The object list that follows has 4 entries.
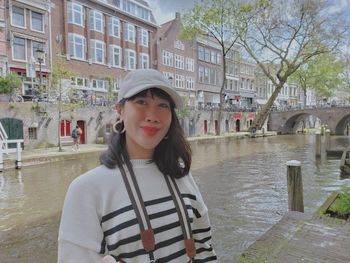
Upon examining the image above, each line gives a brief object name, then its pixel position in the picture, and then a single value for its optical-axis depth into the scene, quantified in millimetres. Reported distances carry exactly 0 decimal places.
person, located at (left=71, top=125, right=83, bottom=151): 17936
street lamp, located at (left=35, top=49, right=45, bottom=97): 15964
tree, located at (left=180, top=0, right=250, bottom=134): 30328
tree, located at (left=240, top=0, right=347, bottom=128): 29578
